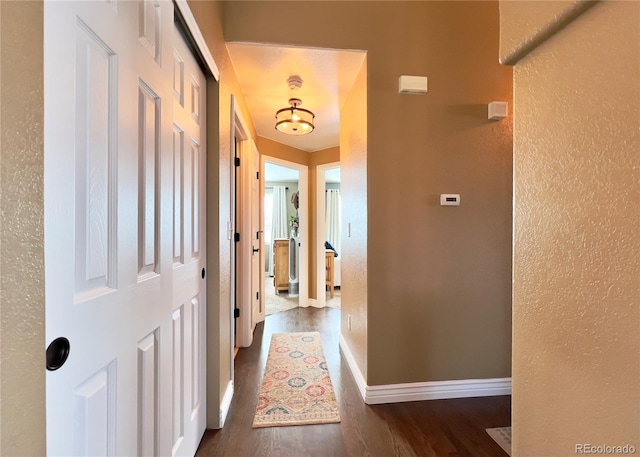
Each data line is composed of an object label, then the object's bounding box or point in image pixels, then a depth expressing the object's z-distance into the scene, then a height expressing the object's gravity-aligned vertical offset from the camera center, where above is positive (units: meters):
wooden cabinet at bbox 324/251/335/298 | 5.12 -0.79
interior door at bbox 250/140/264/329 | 3.08 -0.18
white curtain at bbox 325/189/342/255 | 6.73 +0.27
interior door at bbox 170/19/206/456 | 1.22 -0.13
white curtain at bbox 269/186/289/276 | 7.17 +0.32
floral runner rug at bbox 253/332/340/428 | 1.74 -1.18
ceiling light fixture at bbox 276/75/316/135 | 2.48 +0.95
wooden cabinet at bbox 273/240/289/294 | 5.23 -0.80
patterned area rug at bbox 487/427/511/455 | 1.53 -1.20
